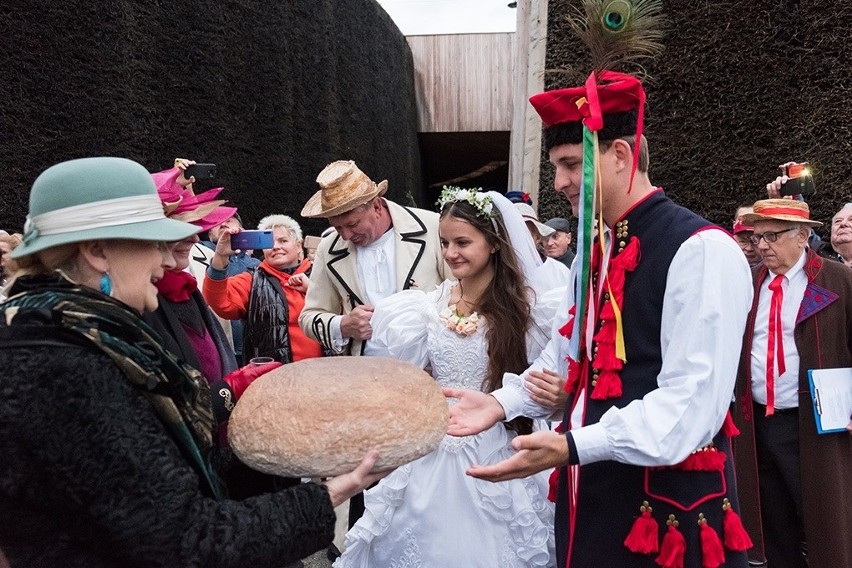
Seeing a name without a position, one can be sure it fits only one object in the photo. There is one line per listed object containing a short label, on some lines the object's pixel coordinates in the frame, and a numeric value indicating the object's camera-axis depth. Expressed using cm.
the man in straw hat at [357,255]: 349
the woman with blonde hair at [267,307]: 436
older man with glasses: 317
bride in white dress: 253
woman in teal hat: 115
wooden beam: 701
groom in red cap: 160
